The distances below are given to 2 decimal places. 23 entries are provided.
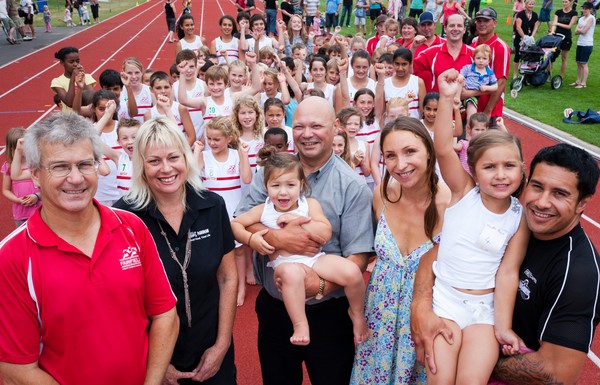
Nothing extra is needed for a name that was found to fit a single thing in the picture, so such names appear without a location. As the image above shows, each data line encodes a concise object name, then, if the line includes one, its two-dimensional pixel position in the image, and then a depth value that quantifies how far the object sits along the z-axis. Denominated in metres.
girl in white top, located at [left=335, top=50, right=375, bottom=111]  7.12
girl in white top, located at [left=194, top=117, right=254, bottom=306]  5.21
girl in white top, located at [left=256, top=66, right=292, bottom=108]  7.02
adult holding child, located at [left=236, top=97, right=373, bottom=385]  2.96
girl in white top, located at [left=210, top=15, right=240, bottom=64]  9.70
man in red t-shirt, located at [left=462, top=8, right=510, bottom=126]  6.81
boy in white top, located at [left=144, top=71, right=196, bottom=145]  6.62
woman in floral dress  2.78
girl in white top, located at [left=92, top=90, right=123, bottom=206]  5.31
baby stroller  13.78
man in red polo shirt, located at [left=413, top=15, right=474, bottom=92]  6.58
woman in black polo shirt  2.65
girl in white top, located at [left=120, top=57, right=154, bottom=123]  6.95
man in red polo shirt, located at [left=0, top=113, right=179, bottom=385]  2.04
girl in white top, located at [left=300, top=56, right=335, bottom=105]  7.59
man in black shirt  2.14
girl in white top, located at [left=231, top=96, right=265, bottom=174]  5.52
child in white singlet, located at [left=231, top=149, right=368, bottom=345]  2.85
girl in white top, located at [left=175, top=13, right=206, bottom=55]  9.64
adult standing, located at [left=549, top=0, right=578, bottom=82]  14.53
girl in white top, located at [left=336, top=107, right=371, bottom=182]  5.60
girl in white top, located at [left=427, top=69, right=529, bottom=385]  2.46
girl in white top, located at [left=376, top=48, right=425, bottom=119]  6.61
